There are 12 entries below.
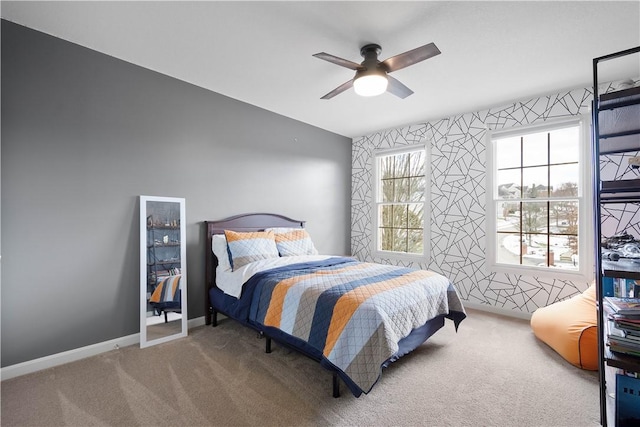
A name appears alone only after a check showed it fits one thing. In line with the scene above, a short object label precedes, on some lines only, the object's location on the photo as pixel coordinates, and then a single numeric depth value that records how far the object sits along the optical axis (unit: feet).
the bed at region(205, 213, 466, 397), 5.99
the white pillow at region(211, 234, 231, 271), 9.89
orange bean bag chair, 7.32
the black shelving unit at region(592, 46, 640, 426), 4.02
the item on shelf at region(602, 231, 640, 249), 6.20
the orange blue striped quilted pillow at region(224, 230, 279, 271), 9.70
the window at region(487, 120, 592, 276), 10.44
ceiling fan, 6.71
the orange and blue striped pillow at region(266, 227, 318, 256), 11.25
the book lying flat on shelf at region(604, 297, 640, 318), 4.16
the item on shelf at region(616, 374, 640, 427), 4.55
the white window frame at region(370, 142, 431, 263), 13.84
